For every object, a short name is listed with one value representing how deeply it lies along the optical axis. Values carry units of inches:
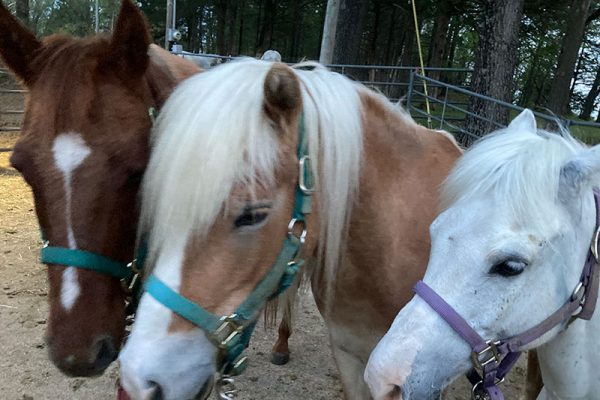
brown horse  60.4
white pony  55.3
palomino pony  54.3
